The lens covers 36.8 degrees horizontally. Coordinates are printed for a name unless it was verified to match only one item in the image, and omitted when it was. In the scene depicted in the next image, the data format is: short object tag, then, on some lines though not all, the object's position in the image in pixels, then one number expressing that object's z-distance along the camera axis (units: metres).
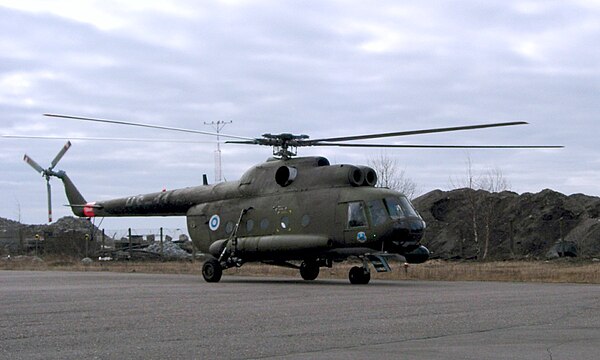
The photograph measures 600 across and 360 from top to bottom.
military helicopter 23.95
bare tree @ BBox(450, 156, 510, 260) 55.56
